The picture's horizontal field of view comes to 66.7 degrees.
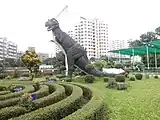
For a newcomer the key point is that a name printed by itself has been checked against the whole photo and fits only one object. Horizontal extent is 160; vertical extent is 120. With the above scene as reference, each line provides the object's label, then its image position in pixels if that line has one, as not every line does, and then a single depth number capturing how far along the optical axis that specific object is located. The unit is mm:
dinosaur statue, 11352
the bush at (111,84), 8122
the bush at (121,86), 7635
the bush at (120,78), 9782
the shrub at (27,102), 3706
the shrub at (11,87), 7204
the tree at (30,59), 15791
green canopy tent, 15318
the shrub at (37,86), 6655
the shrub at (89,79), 10245
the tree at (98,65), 12859
